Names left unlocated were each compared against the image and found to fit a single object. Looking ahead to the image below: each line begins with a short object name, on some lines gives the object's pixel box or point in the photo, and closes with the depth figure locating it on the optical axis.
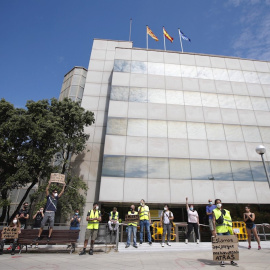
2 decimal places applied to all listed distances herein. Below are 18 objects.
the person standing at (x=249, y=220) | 8.12
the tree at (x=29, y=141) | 13.49
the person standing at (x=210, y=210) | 9.47
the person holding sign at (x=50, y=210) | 8.00
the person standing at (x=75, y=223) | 10.22
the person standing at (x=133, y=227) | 8.89
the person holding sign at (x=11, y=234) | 7.56
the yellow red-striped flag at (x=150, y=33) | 24.30
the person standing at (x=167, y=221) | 9.14
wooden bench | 7.78
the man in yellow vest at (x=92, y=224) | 7.92
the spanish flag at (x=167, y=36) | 24.71
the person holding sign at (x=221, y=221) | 6.20
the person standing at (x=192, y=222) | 9.52
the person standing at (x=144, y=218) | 8.88
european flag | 24.78
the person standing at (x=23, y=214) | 9.56
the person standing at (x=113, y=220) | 9.14
